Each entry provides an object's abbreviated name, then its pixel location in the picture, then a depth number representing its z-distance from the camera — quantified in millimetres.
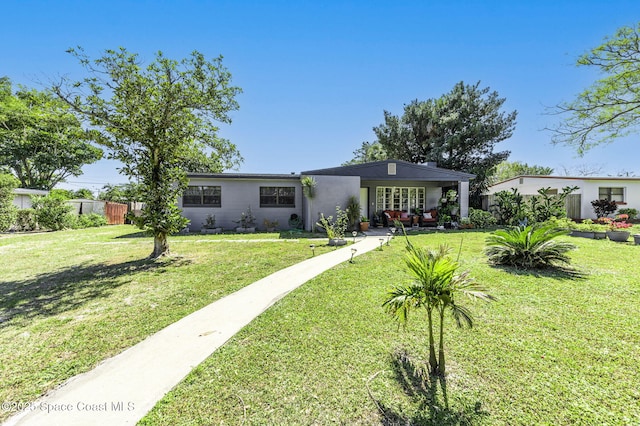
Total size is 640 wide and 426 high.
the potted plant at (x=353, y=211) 12453
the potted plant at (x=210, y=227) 13036
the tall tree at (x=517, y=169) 41438
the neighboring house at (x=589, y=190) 16969
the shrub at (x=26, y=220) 14159
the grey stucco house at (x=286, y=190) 12578
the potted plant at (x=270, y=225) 13531
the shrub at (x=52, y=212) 14281
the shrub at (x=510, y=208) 13765
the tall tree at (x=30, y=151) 19562
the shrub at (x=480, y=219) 13805
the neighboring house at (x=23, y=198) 15995
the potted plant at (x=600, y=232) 9993
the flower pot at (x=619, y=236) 9305
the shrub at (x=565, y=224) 10266
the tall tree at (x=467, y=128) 19281
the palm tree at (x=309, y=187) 12008
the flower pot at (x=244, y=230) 13105
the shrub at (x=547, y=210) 12501
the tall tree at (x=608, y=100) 8227
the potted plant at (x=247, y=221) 13570
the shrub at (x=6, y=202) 12719
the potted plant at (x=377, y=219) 14930
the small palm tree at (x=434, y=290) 2283
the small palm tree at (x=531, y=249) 5883
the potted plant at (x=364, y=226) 12691
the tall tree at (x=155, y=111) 6273
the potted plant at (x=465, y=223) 13453
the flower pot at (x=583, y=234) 10297
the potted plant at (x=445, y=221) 13789
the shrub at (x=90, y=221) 16080
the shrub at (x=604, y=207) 16266
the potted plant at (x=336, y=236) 9336
